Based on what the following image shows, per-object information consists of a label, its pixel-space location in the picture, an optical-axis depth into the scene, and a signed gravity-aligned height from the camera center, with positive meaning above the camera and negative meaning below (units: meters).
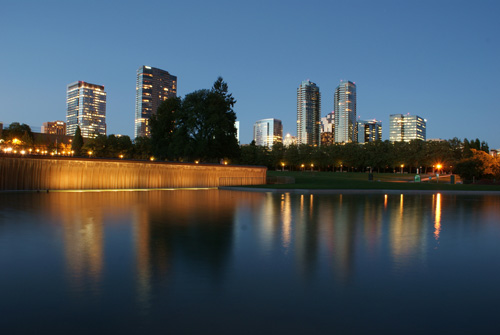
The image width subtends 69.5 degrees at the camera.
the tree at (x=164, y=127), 45.28 +5.02
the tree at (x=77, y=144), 81.19 +4.73
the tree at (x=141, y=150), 78.66 +3.51
